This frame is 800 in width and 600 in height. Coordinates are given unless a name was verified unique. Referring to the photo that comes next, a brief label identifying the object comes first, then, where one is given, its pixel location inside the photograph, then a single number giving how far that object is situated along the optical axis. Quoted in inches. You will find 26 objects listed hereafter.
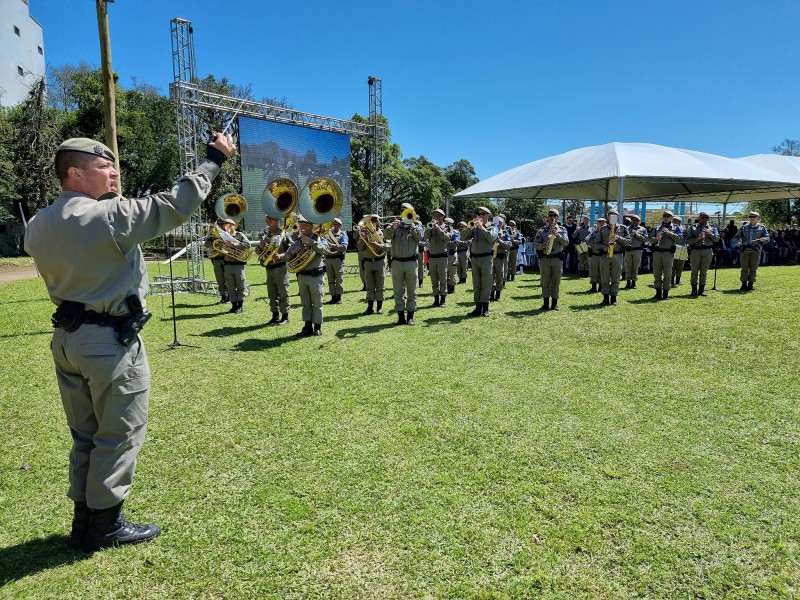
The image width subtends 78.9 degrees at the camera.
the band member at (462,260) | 588.7
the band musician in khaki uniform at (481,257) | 391.2
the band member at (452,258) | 512.3
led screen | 735.7
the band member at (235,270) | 442.9
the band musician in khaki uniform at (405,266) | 376.5
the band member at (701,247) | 470.9
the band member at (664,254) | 467.8
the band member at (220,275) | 498.2
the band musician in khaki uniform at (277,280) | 381.4
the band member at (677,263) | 478.0
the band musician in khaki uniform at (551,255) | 416.2
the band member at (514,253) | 623.8
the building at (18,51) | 1290.6
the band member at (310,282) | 339.3
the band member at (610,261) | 444.5
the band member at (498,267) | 483.2
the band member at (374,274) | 422.4
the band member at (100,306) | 100.7
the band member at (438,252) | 421.4
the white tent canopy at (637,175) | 742.5
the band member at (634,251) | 524.7
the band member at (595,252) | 479.8
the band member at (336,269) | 465.4
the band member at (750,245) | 498.3
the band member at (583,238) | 659.4
